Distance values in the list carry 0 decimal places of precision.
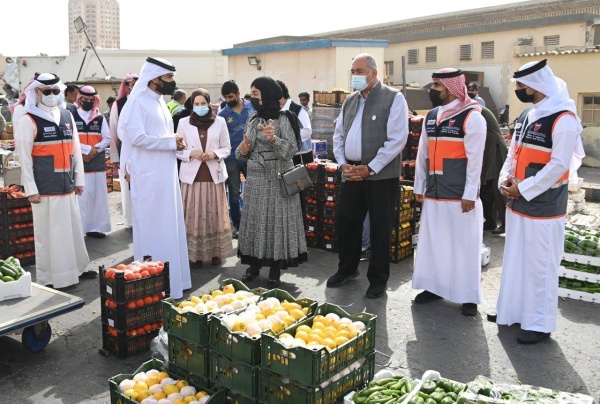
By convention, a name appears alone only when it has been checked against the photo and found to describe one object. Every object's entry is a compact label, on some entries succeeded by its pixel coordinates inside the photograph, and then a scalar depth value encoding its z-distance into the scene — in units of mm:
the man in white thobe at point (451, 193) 6129
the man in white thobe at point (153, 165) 6500
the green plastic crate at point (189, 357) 4332
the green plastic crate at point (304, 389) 3816
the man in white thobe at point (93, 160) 9367
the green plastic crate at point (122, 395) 4090
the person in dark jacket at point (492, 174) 9492
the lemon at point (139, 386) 4168
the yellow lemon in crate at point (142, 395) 4062
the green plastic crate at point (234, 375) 4059
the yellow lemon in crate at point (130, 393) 4074
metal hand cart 5155
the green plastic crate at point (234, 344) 4043
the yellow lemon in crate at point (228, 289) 5028
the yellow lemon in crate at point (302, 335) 4109
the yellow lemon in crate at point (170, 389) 4188
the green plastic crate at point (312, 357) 3748
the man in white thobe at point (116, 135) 8977
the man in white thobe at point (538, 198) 5398
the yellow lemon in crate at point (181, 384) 4302
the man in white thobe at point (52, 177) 6809
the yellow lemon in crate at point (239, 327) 4211
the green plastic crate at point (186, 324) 4309
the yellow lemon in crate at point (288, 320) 4406
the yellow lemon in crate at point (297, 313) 4547
